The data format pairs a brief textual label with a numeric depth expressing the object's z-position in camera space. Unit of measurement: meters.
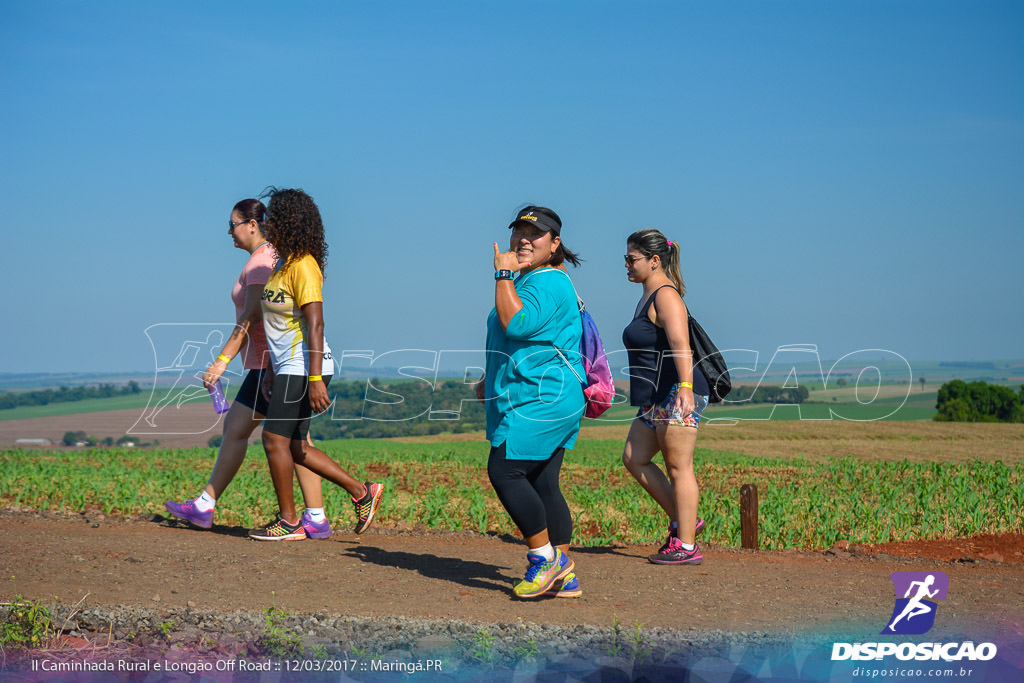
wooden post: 7.15
